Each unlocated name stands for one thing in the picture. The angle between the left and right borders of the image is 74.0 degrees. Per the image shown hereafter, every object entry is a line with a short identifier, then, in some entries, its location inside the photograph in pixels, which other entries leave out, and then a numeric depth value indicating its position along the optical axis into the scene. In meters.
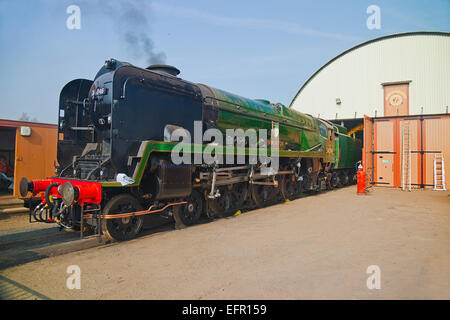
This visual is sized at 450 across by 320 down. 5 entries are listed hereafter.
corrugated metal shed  19.72
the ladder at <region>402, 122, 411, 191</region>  15.20
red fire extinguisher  13.30
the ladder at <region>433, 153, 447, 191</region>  15.06
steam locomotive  5.78
